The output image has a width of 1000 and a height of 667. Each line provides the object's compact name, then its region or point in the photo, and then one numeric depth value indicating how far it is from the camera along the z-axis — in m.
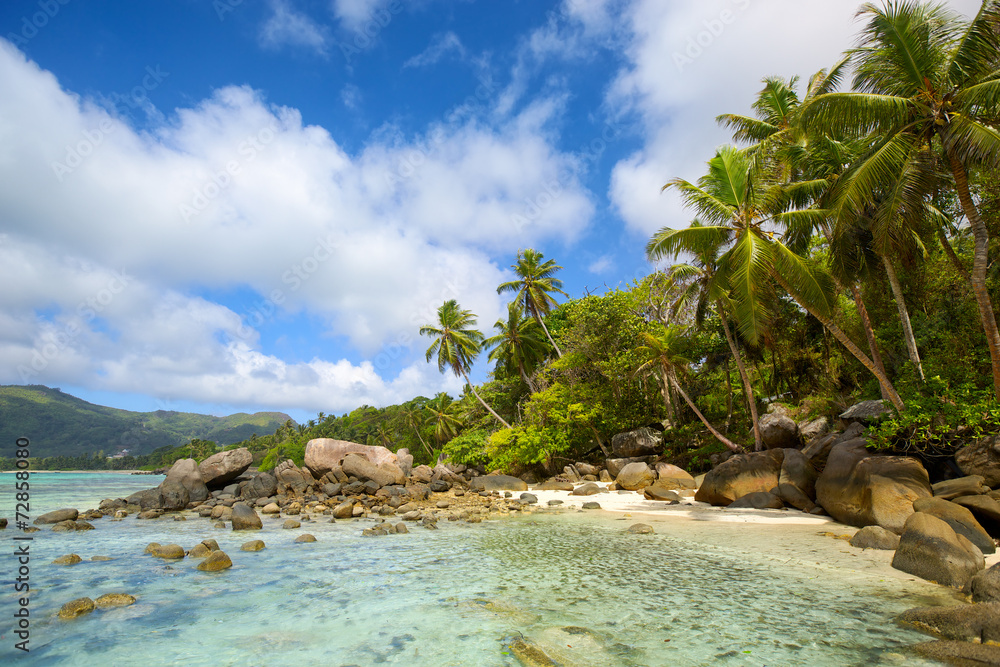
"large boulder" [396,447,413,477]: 24.64
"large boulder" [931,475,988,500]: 8.42
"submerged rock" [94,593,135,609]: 6.20
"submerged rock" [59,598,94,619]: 5.79
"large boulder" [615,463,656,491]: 18.80
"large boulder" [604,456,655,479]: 21.70
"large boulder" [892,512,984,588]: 6.02
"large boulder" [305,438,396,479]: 23.73
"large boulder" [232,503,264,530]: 13.15
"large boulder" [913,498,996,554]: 7.10
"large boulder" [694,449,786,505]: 13.77
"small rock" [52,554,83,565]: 8.85
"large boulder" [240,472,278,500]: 20.50
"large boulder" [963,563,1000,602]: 5.01
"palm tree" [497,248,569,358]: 31.59
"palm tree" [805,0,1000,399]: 9.07
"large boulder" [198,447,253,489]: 21.33
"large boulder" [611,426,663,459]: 23.03
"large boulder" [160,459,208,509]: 19.72
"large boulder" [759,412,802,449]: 18.33
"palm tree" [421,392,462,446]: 42.16
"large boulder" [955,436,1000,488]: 8.79
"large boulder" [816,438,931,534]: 8.92
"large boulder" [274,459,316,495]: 22.47
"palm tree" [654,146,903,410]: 12.09
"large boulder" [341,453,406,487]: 22.88
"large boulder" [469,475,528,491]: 22.58
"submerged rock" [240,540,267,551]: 10.02
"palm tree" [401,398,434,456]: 46.72
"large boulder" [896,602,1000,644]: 4.30
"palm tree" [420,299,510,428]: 32.72
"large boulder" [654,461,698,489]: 18.00
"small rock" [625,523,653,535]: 10.84
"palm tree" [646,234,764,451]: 14.95
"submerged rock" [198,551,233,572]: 8.18
